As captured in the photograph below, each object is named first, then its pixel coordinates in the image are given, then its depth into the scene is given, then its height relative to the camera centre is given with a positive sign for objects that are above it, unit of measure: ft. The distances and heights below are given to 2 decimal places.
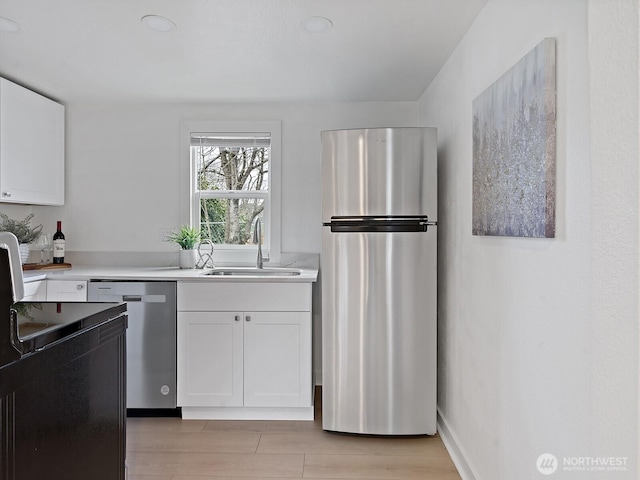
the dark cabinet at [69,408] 3.55 -1.50
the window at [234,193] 12.10 +1.30
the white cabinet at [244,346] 9.70 -2.17
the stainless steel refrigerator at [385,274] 8.55 -0.58
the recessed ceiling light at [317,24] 7.10 +3.42
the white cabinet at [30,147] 9.72 +2.15
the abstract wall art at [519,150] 4.60 +1.08
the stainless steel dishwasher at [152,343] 9.80 -2.15
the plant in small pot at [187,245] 11.47 -0.08
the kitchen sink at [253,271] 11.41 -0.72
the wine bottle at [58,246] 11.53 -0.11
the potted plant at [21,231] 11.04 +0.25
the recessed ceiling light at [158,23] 7.11 +3.44
